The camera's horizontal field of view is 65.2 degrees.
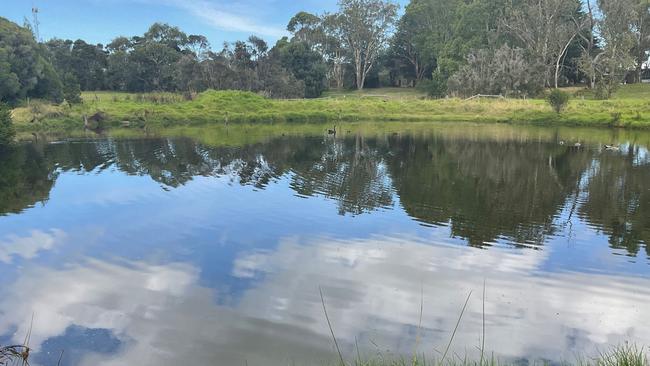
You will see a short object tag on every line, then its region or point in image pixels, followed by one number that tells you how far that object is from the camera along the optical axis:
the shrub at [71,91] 51.44
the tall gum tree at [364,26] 79.38
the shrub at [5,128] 33.66
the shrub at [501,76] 56.75
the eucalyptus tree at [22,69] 46.47
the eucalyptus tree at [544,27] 62.56
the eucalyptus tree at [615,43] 56.69
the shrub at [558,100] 46.38
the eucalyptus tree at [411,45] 80.50
